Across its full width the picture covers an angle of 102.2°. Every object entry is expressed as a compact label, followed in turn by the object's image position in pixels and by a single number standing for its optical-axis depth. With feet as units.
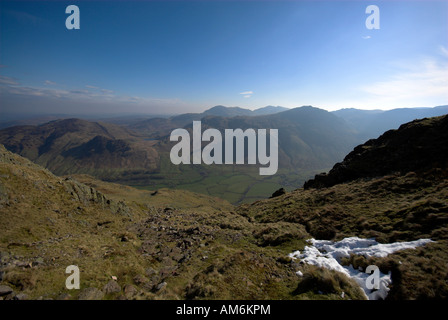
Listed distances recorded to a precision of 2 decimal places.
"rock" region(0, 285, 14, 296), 24.87
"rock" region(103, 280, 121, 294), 29.99
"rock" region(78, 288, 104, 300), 27.20
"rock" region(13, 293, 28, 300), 24.79
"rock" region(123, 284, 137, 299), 29.00
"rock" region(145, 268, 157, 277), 38.05
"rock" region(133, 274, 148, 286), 34.37
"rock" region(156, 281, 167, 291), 31.27
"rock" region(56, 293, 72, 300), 26.55
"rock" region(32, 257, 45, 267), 34.81
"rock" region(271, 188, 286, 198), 166.20
